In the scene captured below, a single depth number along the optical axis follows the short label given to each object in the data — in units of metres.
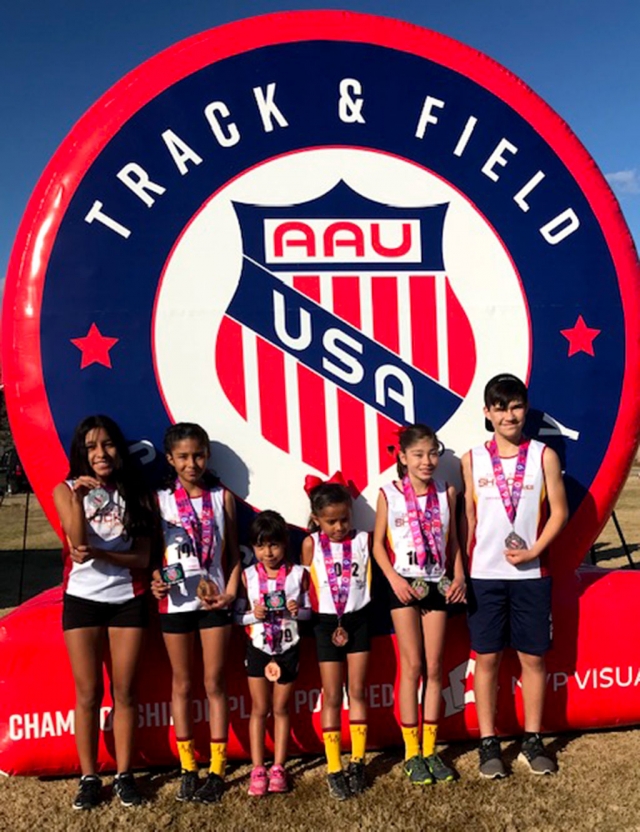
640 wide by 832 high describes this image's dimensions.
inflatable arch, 3.40
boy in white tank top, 3.36
